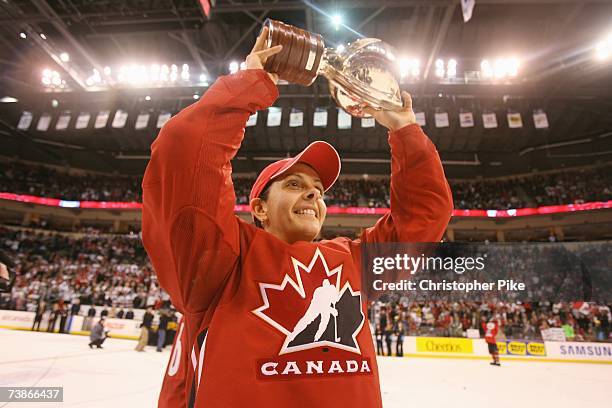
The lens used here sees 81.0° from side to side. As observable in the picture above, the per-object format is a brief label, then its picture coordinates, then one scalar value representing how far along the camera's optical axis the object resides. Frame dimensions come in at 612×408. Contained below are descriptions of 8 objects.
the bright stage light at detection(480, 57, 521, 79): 13.34
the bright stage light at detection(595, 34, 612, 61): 10.98
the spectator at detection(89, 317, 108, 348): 8.12
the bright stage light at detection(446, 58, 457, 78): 13.56
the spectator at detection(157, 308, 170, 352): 8.80
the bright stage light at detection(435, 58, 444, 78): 13.63
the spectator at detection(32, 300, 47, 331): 11.12
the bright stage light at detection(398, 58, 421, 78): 12.94
